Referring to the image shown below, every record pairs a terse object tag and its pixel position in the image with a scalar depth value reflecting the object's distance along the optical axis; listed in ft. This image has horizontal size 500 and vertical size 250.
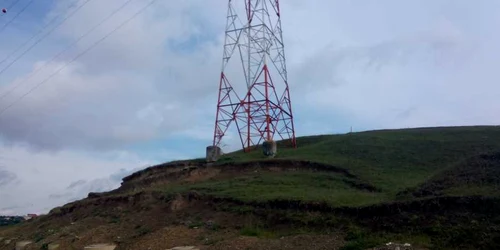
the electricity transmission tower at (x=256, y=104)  121.70
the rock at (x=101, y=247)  69.46
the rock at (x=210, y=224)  68.98
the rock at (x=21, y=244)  90.54
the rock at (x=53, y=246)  78.69
